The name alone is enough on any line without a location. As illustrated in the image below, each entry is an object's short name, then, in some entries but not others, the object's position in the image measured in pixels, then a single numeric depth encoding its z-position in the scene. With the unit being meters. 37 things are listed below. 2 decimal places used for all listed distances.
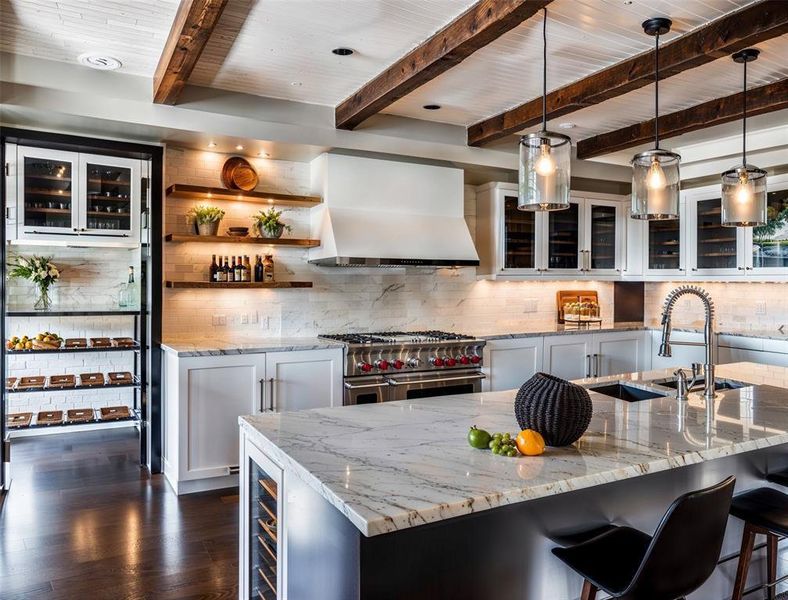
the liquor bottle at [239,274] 4.47
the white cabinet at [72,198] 3.89
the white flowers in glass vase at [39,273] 4.75
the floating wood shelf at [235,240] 4.18
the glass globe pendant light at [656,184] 2.67
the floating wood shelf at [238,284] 4.24
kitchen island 1.54
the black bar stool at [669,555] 1.56
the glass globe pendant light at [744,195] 3.05
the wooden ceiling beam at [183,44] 2.58
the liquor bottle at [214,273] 4.44
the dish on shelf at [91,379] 4.34
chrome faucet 2.60
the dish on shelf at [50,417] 4.28
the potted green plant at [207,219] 4.32
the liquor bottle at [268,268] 4.67
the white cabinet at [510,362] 5.00
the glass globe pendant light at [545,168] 2.38
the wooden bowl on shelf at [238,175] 4.49
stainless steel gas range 4.29
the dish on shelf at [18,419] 4.38
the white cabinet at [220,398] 3.83
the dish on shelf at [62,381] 4.27
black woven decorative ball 1.84
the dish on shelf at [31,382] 4.27
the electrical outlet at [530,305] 6.11
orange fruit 1.79
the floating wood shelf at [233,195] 4.20
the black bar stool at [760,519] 2.13
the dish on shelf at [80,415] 4.24
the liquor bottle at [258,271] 4.59
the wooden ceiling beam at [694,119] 3.75
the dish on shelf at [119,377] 4.39
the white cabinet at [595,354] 5.43
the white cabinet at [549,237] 5.47
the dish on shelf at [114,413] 4.34
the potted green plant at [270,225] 4.53
